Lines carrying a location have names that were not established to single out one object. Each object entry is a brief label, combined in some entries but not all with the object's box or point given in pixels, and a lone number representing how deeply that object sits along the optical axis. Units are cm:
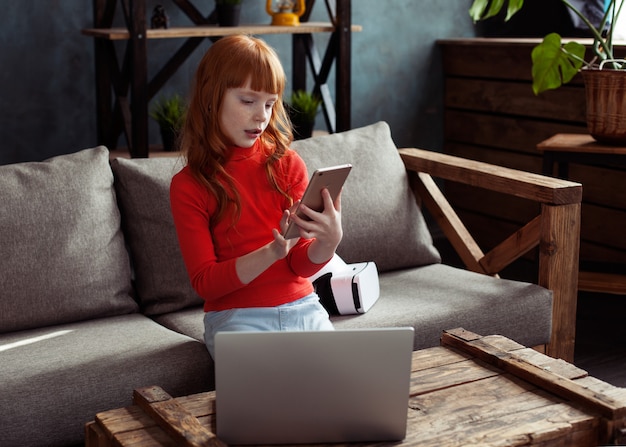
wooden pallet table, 148
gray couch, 194
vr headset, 230
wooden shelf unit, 307
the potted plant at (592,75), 308
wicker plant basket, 306
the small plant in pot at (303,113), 350
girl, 185
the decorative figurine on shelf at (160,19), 332
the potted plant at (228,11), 335
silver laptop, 135
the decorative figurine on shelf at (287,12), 352
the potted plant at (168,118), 330
